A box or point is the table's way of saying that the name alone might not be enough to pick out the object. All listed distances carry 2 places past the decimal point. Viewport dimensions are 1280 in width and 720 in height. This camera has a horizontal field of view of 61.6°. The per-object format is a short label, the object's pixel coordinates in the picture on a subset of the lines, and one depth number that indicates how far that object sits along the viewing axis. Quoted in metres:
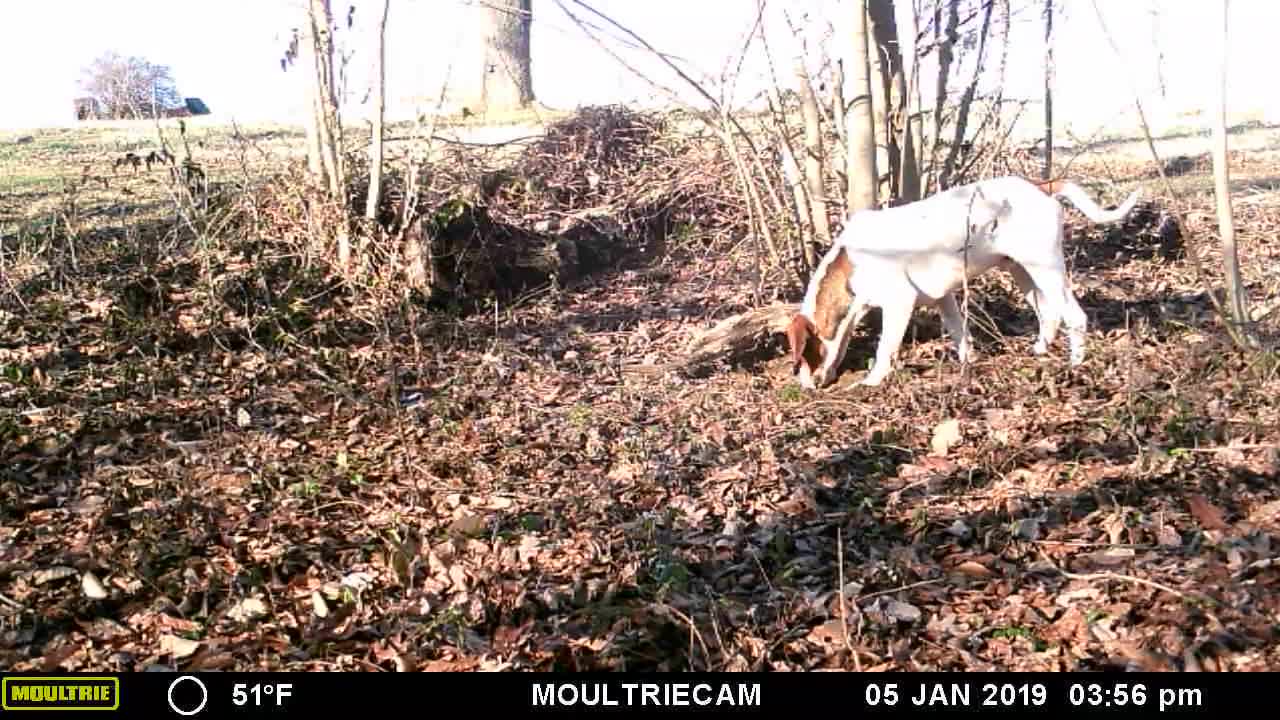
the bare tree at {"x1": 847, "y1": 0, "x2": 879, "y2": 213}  6.71
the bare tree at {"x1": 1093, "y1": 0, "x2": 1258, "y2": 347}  5.28
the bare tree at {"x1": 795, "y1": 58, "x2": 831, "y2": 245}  7.17
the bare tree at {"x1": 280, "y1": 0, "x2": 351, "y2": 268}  7.42
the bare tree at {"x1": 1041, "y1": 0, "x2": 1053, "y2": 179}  7.27
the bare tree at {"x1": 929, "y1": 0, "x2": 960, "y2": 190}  7.23
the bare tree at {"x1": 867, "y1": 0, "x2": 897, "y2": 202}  6.95
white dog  6.27
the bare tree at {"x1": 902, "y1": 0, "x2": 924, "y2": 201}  7.24
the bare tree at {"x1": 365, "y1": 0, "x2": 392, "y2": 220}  7.30
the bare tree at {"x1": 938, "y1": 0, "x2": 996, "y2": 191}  7.28
